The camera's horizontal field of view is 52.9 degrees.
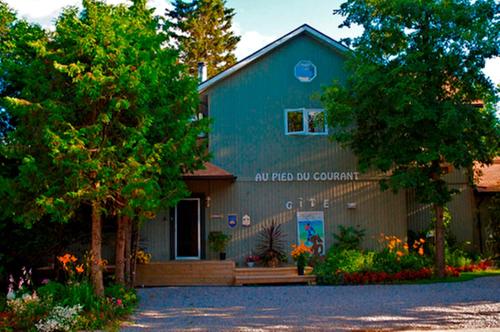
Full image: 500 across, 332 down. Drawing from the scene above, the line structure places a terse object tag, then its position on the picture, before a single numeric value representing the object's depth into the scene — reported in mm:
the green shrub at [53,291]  9841
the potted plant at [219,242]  17125
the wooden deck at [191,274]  15539
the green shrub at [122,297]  10408
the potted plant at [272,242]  17217
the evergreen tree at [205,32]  39781
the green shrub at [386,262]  15519
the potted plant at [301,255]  15594
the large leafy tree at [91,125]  9703
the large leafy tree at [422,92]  14227
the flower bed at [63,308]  9000
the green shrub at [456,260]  17328
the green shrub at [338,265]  15141
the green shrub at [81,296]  9836
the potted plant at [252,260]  17031
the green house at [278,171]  17688
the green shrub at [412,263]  15789
